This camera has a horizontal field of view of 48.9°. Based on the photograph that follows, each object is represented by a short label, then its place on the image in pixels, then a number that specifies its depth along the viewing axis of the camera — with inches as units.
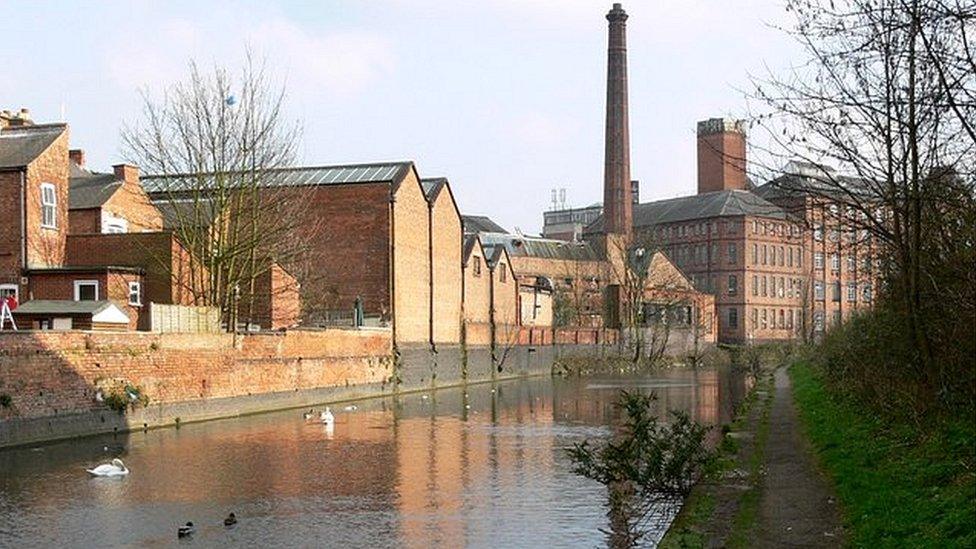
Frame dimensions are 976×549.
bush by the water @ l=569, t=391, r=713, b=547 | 586.2
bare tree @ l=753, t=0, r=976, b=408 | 480.4
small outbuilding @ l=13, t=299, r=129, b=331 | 1186.6
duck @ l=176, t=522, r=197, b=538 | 550.6
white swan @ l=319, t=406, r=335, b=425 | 1179.9
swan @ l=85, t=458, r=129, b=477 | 764.0
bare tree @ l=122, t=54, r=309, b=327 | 1470.2
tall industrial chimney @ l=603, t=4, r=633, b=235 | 3139.8
